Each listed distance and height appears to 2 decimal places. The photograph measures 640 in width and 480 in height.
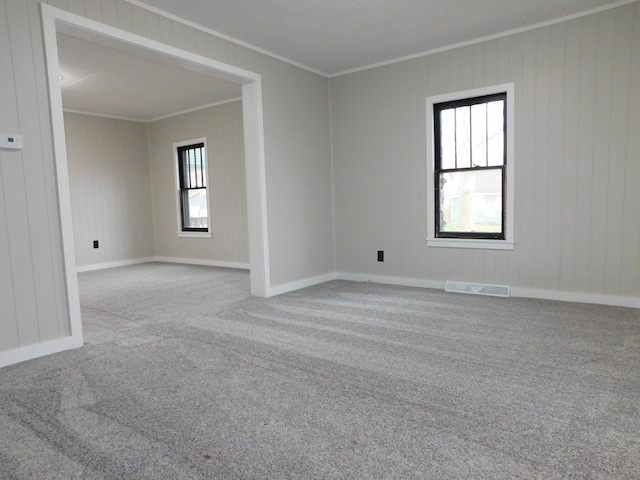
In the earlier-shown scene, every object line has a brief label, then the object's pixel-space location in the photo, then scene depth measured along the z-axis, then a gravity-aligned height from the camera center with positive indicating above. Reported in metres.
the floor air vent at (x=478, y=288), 4.26 -0.93
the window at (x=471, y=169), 4.25 +0.30
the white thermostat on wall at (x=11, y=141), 2.61 +0.44
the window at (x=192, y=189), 7.23 +0.31
